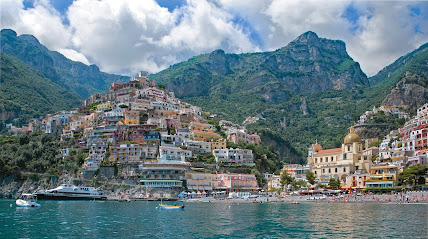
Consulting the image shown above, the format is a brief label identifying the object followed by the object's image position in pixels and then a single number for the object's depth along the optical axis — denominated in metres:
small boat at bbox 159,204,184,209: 65.04
